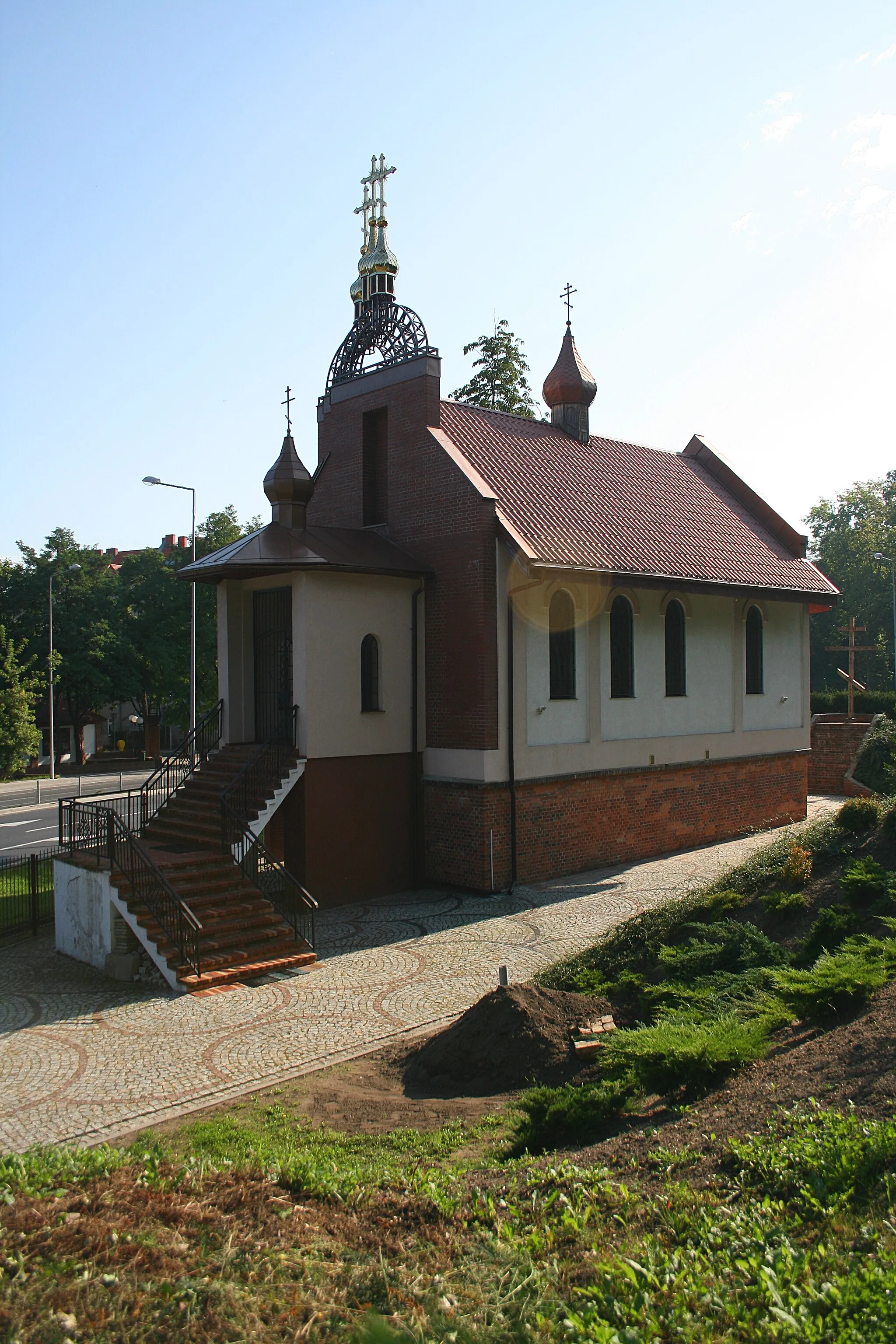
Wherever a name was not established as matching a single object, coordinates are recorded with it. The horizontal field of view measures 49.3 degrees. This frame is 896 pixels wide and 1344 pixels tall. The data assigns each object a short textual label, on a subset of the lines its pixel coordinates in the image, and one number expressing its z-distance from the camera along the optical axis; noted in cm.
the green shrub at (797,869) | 1237
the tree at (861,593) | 6116
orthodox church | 1653
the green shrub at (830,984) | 777
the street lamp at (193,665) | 2725
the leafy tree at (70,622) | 4769
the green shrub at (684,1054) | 707
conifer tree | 3781
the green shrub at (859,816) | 1345
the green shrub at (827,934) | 998
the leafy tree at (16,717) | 3616
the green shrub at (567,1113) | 689
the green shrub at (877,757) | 2511
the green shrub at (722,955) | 992
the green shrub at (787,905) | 1158
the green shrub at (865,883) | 1098
